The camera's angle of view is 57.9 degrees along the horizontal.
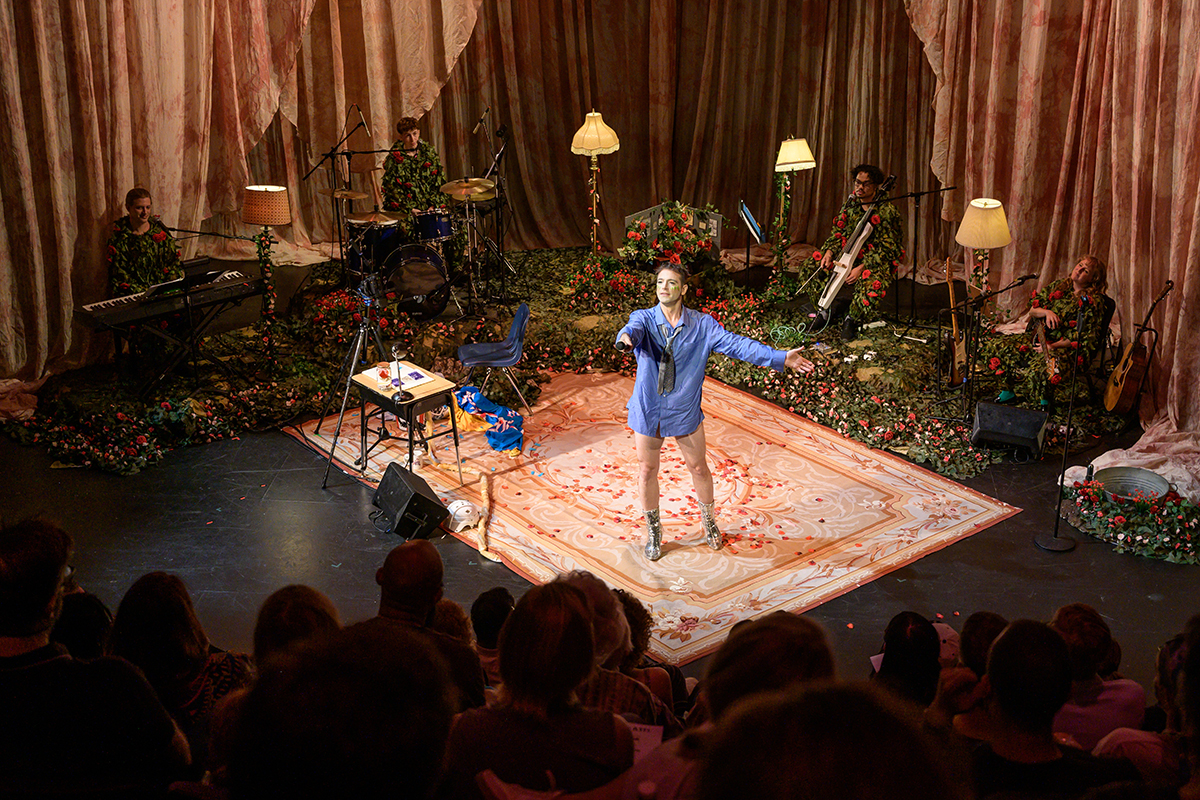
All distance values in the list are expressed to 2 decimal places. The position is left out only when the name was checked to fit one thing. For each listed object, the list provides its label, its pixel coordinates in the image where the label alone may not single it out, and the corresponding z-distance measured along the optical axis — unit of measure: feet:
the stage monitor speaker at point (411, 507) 18.63
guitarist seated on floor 21.97
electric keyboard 22.47
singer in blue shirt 16.93
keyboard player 23.98
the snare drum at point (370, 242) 27.04
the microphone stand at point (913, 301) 26.23
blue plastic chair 22.81
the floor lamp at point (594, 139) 28.60
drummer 28.58
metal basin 19.20
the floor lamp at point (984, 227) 22.61
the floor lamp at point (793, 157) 27.99
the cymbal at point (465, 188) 26.25
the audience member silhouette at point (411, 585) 9.95
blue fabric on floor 22.40
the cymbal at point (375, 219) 26.63
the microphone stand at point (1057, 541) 17.99
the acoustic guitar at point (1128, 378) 21.91
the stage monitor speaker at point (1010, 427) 20.88
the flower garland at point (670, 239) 29.04
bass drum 26.45
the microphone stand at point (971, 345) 21.93
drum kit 26.16
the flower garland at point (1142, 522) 17.69
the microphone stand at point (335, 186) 27.19
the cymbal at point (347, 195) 25.84
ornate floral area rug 17.39
